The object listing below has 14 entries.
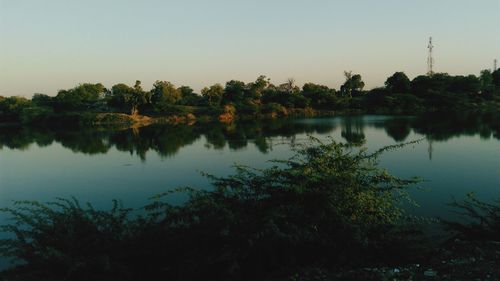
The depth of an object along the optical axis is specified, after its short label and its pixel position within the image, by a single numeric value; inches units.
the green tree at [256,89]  4574.3
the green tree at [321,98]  4328.2
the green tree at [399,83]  4320.9
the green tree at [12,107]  4354.8
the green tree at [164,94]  4087.6
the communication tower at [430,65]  4531.3
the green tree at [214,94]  4429.1
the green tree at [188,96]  4528.5
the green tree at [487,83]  3959.4
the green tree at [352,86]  5007.4
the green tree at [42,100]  4552.4
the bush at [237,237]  299.7
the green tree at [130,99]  4010.8
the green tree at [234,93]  4518.9
